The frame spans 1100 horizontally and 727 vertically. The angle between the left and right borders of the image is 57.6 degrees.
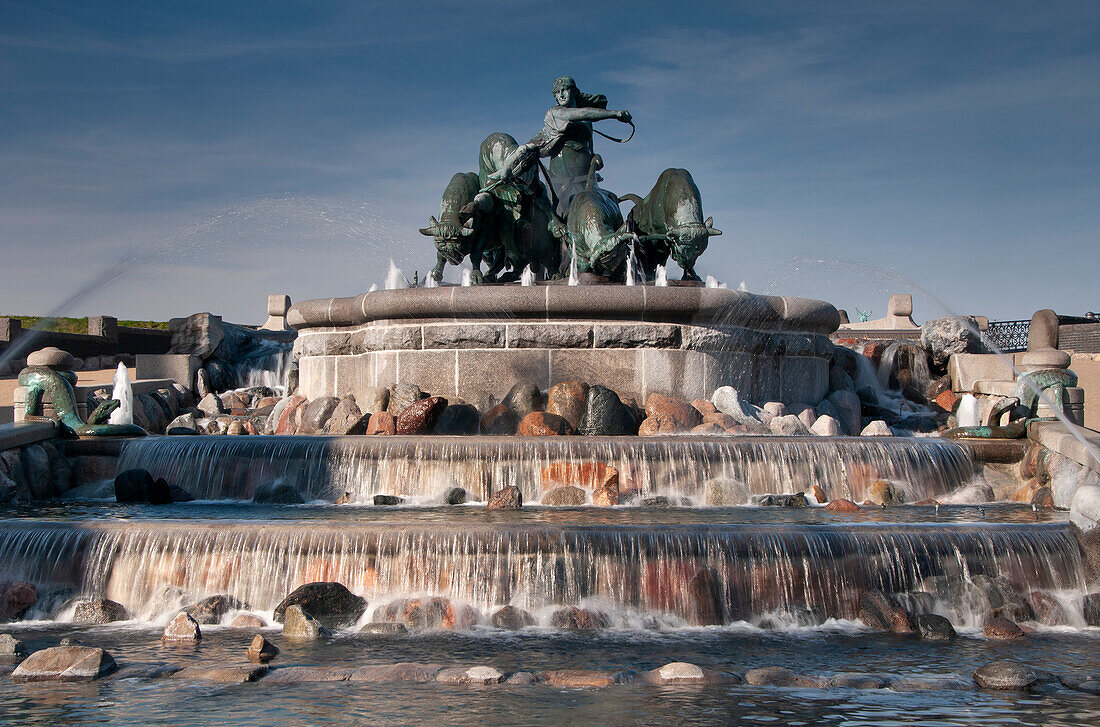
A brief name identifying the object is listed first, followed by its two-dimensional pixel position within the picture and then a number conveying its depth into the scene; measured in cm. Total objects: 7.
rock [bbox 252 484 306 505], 1048
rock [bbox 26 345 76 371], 1236
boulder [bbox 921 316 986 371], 1866
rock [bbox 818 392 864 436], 1540
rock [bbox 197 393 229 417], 1838
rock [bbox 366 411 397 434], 1286
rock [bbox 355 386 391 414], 1404
